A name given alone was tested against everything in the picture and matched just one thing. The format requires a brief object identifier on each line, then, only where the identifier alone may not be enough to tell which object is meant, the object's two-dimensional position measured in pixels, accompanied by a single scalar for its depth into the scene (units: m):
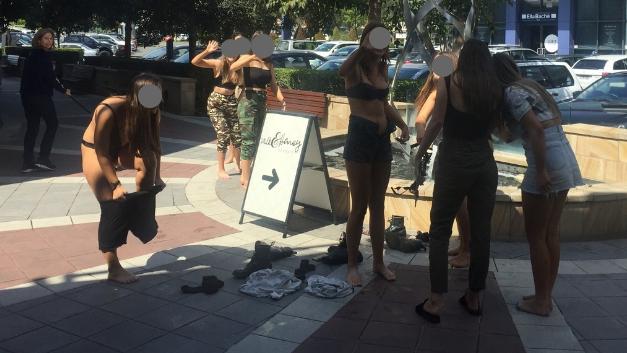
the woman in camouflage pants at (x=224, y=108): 8.49
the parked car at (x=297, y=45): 33.62
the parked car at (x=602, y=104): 10.01
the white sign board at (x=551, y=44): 37.47
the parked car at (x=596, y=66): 21.86
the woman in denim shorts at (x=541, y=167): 4.45
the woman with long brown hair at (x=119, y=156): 4.95
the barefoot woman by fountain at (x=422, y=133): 5.66
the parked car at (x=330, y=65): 19.27
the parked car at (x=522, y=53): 24.92
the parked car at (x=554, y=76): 14.61
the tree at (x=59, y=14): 15.79
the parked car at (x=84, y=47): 38.47
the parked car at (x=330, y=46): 32.82
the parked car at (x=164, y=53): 24.05
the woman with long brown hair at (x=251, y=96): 8.02
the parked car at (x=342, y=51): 28.03
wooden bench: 12.02
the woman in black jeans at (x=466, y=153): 4.41
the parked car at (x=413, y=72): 15.89
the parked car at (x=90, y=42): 40.17
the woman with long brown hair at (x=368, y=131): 5.06
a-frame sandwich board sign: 6.62
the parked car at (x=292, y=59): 19.56
